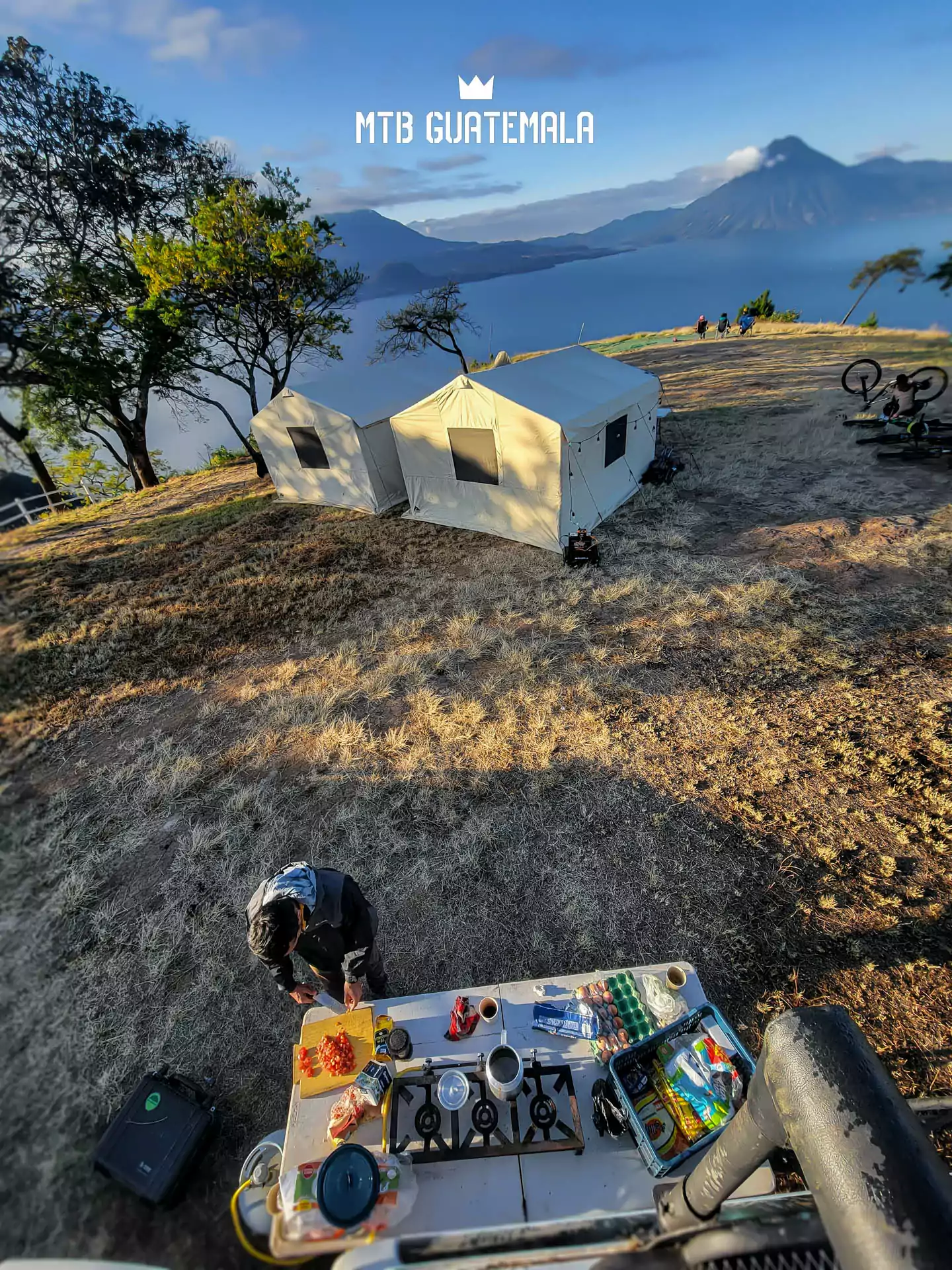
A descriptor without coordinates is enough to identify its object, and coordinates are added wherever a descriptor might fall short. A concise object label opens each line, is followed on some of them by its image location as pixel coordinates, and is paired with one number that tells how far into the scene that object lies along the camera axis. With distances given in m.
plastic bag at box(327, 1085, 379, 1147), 2.32
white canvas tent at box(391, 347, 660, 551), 8.26
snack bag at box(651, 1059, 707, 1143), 2.26
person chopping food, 2.64
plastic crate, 2.12
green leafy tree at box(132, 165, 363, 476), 12.16
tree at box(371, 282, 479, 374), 23.00
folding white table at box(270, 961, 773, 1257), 2.02
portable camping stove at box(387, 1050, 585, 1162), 2.21
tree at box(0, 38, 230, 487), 11.89
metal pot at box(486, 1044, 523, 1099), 2.31
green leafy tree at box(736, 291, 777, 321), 31.09
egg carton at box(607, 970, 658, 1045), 2.62
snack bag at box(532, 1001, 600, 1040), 2.62
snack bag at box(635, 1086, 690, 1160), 2.22
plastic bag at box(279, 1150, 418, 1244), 2.00
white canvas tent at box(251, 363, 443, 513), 10.58
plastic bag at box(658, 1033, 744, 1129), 2.30
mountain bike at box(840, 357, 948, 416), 12.16
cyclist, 10.79
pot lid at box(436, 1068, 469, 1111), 2.30
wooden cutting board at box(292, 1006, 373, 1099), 2.53
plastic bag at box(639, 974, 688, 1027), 2.70
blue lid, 1.85
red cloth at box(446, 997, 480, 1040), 2.65
